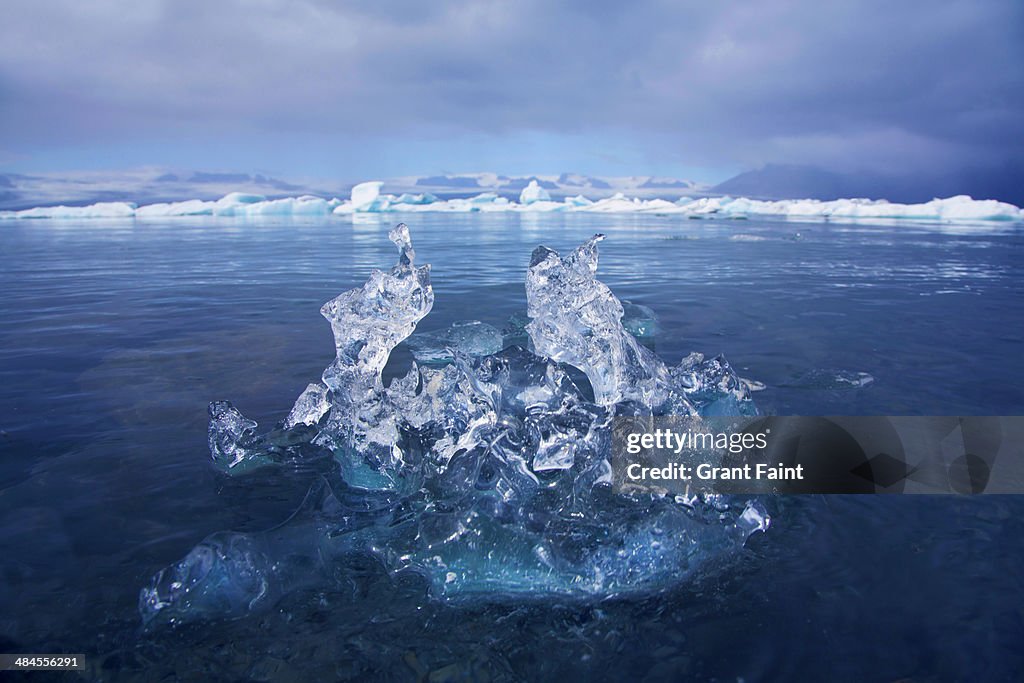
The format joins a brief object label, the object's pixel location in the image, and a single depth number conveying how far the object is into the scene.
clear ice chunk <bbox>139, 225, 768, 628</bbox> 2.32
